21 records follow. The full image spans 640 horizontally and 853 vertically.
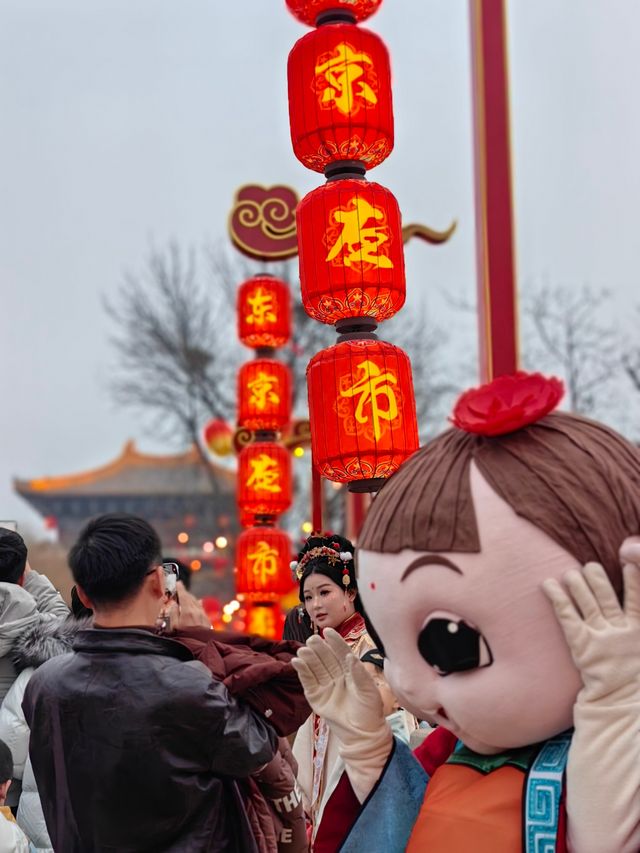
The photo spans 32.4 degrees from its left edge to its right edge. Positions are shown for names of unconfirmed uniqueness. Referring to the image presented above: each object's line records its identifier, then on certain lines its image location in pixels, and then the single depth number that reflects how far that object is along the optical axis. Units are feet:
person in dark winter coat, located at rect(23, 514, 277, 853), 8.11
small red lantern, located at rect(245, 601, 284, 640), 35.60
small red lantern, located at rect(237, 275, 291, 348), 35.50
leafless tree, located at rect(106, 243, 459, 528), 66.59
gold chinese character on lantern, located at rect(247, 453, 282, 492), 34.99
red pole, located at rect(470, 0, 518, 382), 27.45
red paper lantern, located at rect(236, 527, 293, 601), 34.60
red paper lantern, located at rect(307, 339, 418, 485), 19.04
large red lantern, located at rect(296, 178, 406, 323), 19.29
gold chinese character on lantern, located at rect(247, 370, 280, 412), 35.63
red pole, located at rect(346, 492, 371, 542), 52.90
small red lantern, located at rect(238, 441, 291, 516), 35.06
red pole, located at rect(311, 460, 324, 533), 18.84
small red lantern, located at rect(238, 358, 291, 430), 35.68
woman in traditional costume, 13.11
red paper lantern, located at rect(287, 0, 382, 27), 19.80
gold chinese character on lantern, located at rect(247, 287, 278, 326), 35.45
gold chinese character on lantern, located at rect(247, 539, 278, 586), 34.58
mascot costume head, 5.78
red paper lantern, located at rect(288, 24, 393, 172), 19.20
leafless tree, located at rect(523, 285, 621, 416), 56.03
